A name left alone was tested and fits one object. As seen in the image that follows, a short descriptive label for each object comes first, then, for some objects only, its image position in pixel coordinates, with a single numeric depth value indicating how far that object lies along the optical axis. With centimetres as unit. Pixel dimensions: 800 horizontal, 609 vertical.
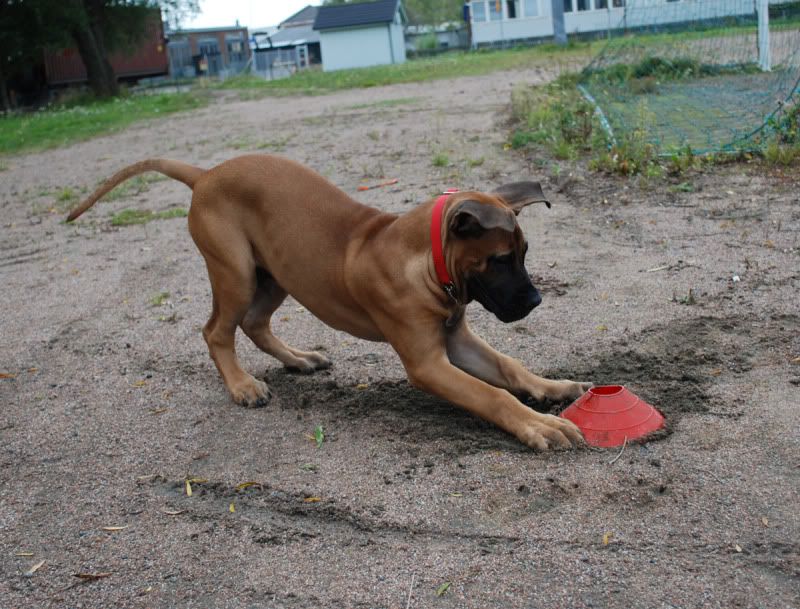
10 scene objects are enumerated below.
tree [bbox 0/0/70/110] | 2795
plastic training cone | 384
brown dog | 394
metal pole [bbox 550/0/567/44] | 4606
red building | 3734
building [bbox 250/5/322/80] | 5250
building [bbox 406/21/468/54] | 6036
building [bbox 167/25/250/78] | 5572
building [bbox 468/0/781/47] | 4691
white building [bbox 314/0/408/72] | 5072
